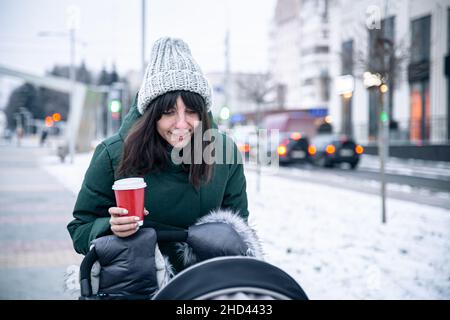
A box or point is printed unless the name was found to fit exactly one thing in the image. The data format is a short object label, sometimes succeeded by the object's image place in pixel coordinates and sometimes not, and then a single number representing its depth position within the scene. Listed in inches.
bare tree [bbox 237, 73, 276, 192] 676.2
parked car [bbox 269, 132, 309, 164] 781.3
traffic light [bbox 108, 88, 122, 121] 549.6
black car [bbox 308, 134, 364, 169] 757.9
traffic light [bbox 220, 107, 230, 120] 512.5
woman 74.5
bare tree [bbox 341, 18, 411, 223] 290.0
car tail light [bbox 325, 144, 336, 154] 759.1
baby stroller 53.4
